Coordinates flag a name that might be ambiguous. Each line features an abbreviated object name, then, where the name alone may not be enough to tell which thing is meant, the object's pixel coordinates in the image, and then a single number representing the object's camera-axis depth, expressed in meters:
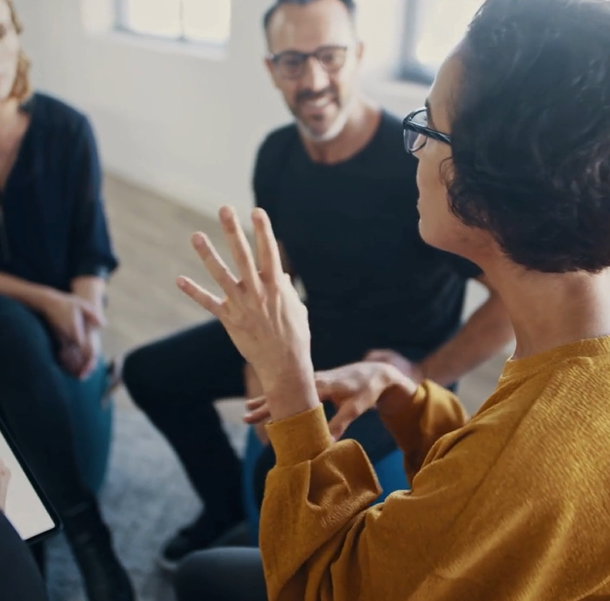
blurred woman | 1.22
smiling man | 1.24
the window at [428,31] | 2.31
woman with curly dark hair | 0.57
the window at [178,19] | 3.19
